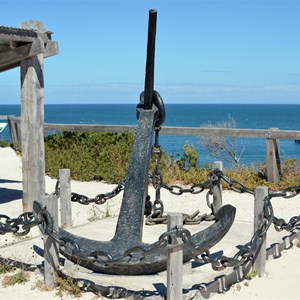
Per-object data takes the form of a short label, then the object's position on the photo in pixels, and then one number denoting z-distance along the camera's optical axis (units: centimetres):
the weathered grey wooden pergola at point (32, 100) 888
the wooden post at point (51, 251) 568
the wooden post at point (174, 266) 502
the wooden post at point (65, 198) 795
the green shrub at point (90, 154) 1312
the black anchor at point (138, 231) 537
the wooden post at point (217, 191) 840
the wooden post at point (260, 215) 600
